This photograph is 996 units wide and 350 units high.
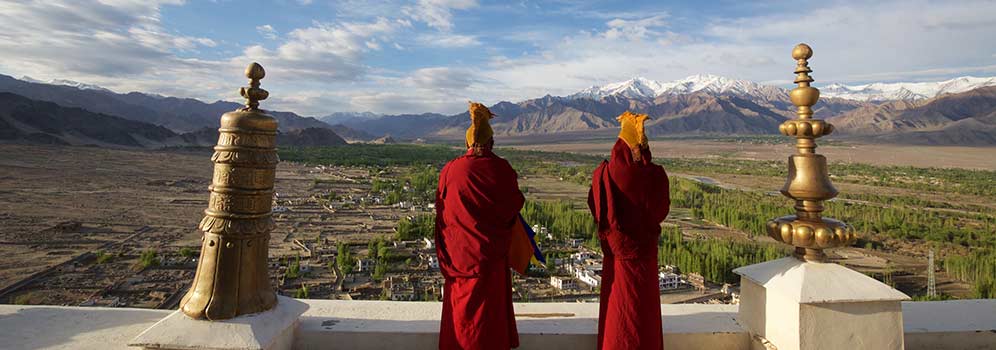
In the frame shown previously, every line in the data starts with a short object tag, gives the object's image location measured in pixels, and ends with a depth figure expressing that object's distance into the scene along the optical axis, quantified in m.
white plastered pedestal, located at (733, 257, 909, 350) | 2.31
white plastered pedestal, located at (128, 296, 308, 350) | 2.13
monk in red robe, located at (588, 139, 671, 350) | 2.44
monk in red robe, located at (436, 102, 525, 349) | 2.40
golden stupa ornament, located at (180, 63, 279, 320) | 2.29
